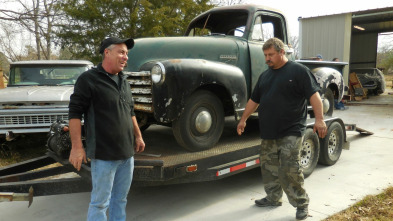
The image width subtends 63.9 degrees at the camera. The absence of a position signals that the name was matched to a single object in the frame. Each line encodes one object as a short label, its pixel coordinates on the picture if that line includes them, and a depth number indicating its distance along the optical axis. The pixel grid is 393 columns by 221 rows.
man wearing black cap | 2.36
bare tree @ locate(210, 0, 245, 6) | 18.21
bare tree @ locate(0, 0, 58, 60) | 12.70
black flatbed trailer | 3.01
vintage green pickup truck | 3.44
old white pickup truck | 5.27
